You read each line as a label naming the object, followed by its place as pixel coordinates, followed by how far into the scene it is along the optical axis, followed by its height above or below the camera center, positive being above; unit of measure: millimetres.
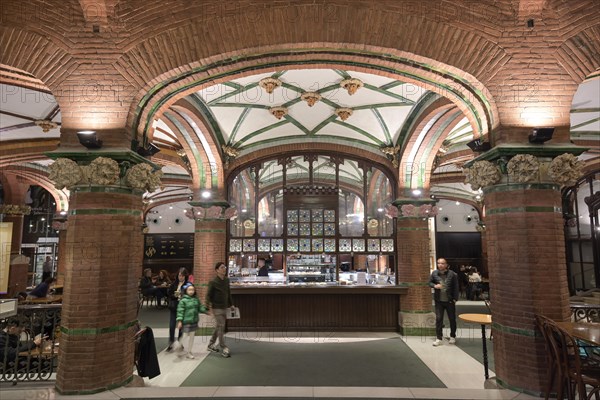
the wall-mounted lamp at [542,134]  4379 +1265
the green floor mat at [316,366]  5371 -1868
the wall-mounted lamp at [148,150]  5034 +1267
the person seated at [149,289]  12000 -1327
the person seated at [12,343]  4861 -1235
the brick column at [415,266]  8547 -437
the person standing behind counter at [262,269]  10031 -575
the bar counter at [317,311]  8914 -1478
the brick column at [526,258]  4332 -128
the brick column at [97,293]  4352 -532
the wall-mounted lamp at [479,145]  4883 +1282
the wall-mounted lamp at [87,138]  4496 +1261
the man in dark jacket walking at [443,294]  7363 -891
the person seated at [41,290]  9016 -1002
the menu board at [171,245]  20109 +104
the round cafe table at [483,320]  5145 -981
